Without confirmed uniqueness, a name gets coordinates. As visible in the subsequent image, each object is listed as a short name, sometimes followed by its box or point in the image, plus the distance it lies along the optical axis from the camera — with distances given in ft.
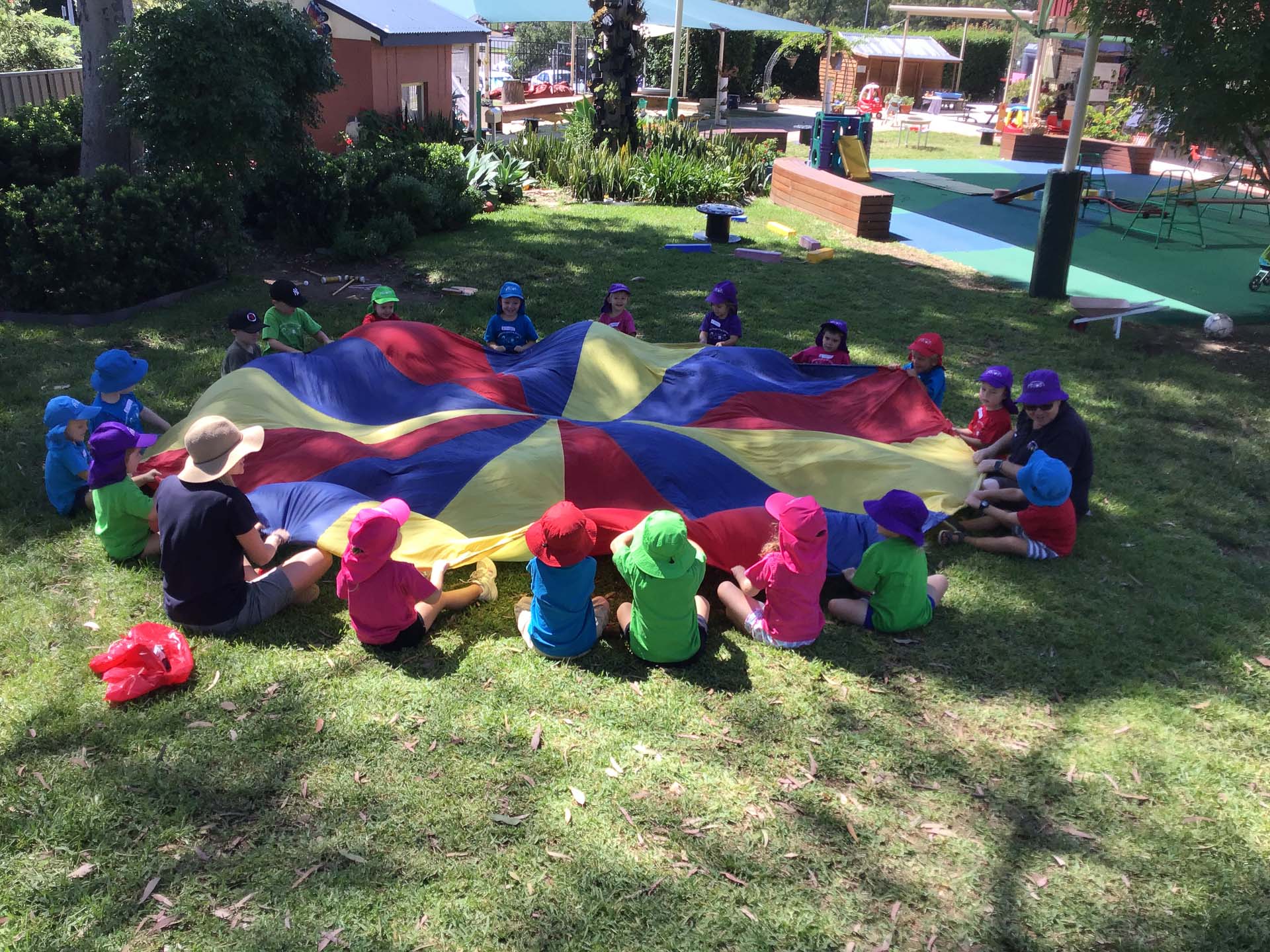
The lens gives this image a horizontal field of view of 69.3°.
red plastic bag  13.69
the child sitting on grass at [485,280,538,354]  25.48
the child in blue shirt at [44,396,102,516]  18.06
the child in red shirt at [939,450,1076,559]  17.72
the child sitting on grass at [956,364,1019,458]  21.26
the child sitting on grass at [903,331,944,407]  23.04
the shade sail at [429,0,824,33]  69.15
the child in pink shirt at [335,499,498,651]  14.06
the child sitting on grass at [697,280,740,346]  26.25
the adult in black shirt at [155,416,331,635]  14.23
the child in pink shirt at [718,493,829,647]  14.79
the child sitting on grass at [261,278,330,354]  23.89
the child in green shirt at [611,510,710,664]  14.05
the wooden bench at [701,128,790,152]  64.79
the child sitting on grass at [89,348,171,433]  19.04
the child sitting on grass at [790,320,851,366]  24.44
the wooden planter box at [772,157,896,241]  45.88
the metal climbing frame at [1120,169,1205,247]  47.59
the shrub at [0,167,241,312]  29.04
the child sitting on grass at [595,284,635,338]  26.35
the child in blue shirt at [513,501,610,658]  14.15
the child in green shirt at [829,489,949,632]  15.20
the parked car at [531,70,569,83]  121.29
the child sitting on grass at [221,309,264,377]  22.74
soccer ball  33.04
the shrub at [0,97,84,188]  32.42
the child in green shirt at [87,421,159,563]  16.24
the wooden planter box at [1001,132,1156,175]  72.54
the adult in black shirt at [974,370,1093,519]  18.90
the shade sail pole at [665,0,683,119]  68.85
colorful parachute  17.44
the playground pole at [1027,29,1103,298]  34.99
